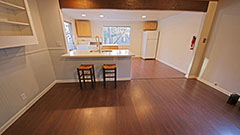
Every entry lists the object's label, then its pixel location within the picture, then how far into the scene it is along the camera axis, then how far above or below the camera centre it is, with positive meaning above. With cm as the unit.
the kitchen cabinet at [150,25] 558 +97
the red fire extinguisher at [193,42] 301 +1
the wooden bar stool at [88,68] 243 -69
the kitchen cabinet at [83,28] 513 +69
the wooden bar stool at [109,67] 249 -68
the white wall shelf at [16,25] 136 +25
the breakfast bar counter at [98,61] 261 -58
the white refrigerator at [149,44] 542 -14
